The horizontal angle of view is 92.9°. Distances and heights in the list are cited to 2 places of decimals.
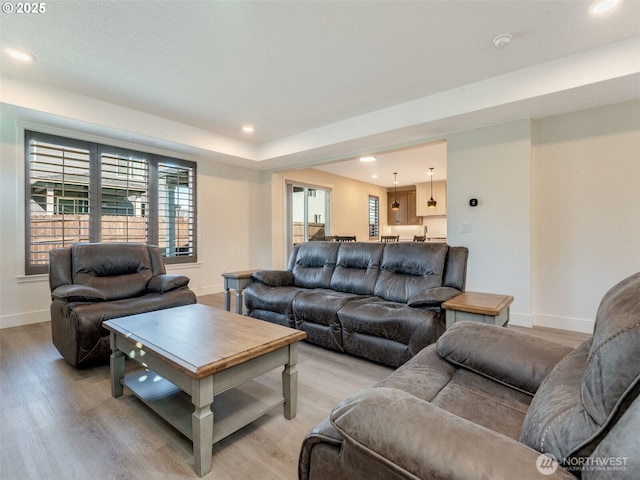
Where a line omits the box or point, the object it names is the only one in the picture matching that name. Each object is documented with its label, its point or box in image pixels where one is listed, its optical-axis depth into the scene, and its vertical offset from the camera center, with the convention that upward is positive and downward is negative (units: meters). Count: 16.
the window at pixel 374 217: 9.36 +0.74
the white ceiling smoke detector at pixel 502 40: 2.49 +1.67
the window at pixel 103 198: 3.75 +0.62
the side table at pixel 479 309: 1.96 -0.45
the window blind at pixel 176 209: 4.91 +0.54
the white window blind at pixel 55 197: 3.71 +0.56
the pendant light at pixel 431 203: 8.06 +0.99
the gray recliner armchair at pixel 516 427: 0.60 -0.45
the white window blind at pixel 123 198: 4.27 +0.63
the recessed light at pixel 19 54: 2.65 +1.68
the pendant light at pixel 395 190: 8.02 +1.64
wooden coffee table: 1.40 -0.66
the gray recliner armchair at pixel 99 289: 2.36 -0.46
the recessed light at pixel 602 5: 2.13 +1.67
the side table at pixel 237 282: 3.45 -0.48
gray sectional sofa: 2.34 -0.53
